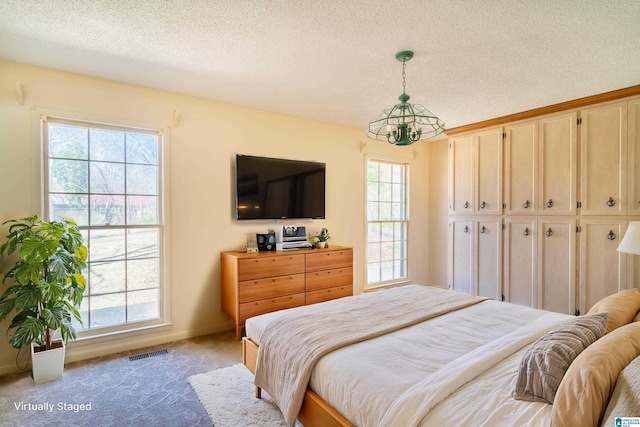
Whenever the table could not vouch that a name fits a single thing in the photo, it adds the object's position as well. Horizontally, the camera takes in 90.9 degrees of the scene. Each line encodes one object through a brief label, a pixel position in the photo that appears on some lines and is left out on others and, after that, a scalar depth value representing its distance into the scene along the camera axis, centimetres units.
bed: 112
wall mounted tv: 357
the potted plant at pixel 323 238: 390
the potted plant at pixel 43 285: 227
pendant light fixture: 217
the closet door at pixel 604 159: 311
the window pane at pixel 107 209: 292
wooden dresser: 313
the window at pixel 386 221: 481
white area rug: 197
